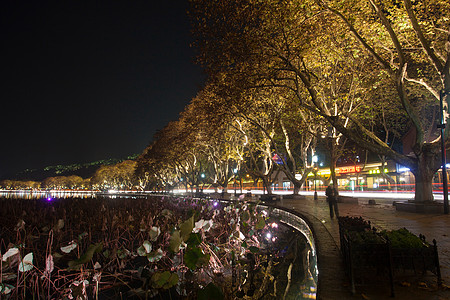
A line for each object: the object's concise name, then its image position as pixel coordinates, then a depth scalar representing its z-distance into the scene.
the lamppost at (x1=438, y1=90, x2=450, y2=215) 13.37
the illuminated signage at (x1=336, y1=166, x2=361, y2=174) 49.95
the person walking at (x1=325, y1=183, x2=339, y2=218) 12.88
